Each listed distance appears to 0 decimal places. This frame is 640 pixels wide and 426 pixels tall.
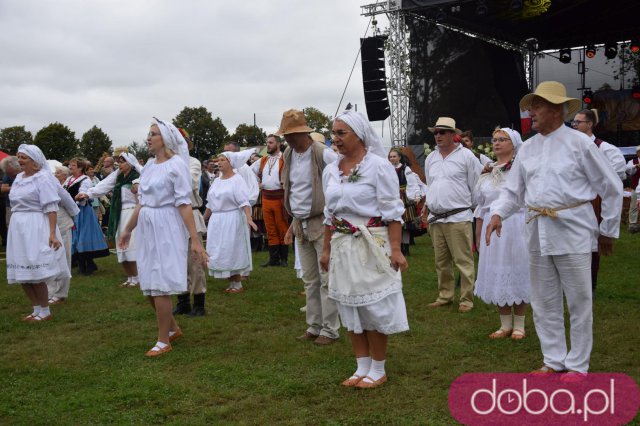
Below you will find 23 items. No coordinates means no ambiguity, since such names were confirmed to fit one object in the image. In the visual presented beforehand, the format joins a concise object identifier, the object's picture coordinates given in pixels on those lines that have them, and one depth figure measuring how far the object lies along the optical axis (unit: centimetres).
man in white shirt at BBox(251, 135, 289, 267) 1045
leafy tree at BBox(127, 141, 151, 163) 4159
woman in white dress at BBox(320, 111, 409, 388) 461
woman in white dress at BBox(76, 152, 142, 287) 892
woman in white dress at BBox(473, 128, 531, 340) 600
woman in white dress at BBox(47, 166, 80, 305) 783
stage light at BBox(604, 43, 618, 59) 2325
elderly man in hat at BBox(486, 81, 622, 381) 454
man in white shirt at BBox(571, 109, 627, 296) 721
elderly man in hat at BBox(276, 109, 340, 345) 600
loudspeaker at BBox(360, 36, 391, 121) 2012
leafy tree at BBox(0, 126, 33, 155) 4941
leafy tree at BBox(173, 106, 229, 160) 5378
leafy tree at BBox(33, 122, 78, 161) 4603
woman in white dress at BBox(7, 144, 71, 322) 731
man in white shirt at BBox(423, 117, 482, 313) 740
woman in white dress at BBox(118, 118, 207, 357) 578
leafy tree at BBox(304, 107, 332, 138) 6003
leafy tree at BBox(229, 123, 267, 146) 5863
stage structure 1981
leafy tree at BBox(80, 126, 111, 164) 5000
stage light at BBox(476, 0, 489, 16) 1797
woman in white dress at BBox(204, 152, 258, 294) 913
